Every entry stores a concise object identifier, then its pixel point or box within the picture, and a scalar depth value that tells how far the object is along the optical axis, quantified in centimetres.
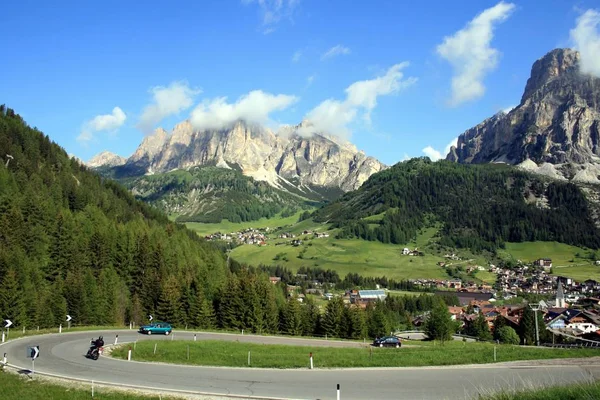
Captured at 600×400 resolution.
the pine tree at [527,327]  11397
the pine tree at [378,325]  9631
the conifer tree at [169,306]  8588
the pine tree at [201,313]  8625
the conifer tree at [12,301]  7012
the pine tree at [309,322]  9412
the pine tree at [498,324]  11756
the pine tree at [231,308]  8656
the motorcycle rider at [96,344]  4306
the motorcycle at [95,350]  4288
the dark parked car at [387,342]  6525
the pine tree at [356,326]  8819
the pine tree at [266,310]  8845
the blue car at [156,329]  6538
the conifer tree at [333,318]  9006
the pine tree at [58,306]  7662
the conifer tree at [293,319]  9181
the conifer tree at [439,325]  10250
